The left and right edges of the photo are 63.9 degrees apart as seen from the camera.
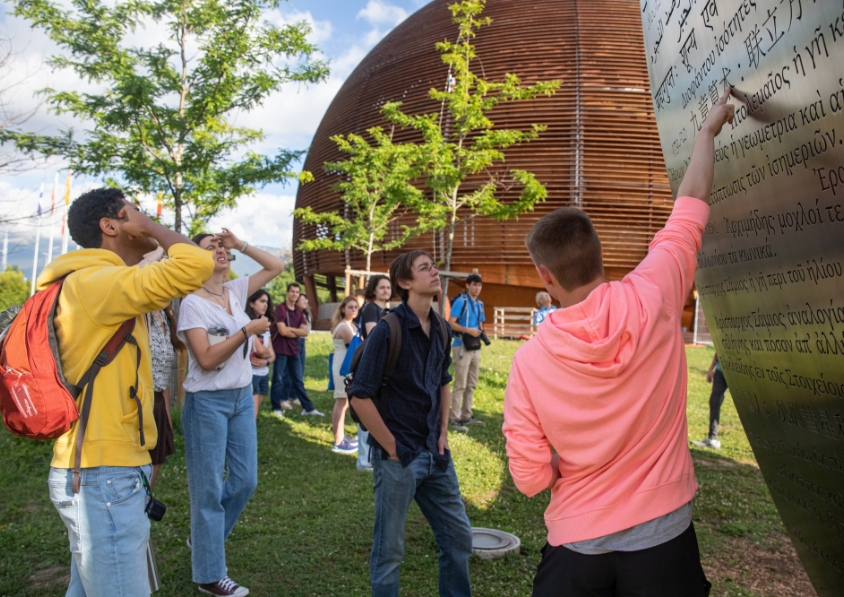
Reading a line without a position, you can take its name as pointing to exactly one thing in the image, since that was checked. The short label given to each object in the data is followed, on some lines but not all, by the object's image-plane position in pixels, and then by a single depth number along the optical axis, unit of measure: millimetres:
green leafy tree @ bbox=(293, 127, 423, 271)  15172
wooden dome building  22375
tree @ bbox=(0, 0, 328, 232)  8031
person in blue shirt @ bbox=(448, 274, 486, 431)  8914
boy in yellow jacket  2287
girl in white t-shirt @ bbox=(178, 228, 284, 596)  3730
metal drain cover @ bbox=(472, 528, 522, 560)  4578
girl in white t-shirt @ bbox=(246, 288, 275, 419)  7707
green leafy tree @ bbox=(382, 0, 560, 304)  13500
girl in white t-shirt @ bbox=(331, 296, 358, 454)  7633
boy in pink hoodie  1828
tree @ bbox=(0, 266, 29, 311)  31616
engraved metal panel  1520
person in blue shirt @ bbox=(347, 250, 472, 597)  3117
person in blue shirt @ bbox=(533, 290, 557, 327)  11027
